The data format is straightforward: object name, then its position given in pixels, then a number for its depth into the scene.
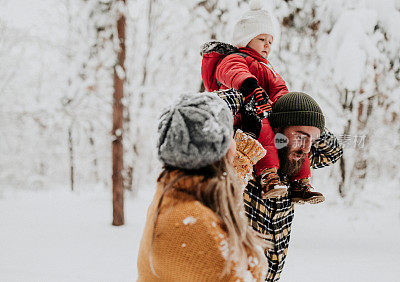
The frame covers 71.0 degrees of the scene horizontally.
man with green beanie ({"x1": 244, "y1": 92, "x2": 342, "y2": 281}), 1.37
